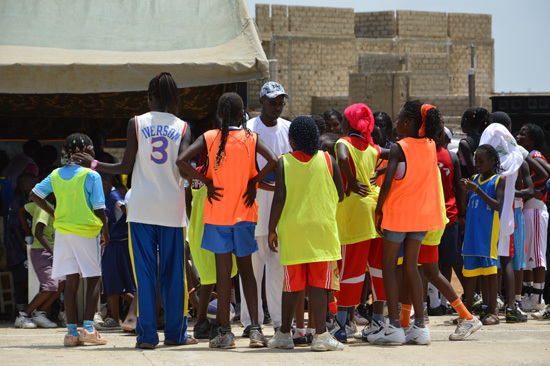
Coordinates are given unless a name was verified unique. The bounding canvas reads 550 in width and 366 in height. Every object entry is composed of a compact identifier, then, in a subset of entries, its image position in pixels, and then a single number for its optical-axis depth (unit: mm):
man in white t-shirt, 14124
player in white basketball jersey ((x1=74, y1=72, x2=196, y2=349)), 12783
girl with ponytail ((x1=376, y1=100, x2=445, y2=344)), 13280
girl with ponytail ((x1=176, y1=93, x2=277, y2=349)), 12798
